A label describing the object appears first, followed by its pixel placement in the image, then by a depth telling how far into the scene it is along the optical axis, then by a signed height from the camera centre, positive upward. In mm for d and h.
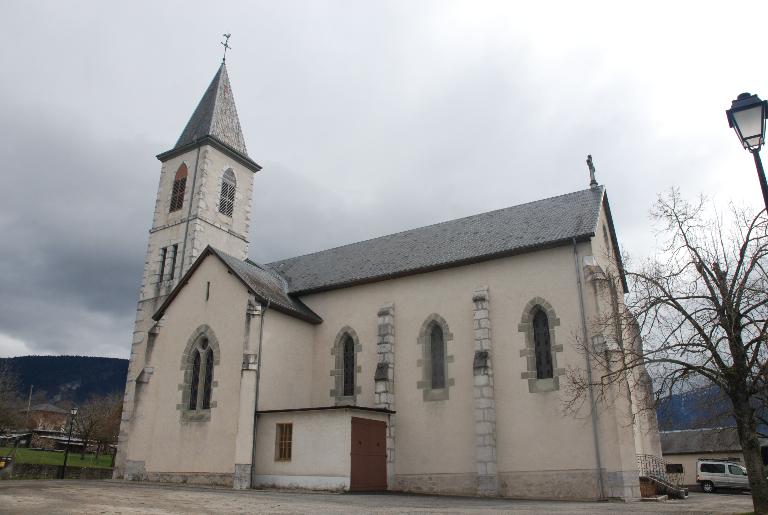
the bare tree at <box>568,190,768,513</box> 12328 +2520
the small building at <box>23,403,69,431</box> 111125 +8574
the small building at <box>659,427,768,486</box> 43306 +506
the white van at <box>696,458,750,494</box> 30672 -843
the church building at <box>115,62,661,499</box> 19734 +3310
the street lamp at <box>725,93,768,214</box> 8797 +4735
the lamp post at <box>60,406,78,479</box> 31219 +2162
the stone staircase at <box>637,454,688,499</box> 20070 -657
